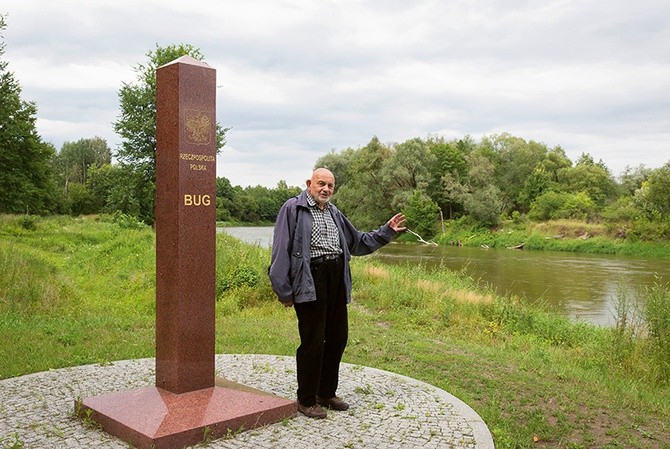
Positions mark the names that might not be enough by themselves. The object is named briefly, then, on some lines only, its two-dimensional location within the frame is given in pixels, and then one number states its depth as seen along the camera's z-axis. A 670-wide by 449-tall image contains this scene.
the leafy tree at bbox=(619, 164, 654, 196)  63.00
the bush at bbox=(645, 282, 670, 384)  8.91
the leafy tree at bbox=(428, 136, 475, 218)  55.19
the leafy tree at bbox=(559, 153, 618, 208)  60.19
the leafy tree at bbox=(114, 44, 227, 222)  35.41
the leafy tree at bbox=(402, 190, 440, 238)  51.66
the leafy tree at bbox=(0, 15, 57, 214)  32.12
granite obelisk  5.42
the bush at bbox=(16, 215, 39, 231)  30.52
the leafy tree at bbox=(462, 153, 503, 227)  52.97
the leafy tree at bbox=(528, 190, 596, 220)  50.35
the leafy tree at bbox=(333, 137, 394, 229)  54.34
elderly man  5.30
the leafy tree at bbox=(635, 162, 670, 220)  40.70
